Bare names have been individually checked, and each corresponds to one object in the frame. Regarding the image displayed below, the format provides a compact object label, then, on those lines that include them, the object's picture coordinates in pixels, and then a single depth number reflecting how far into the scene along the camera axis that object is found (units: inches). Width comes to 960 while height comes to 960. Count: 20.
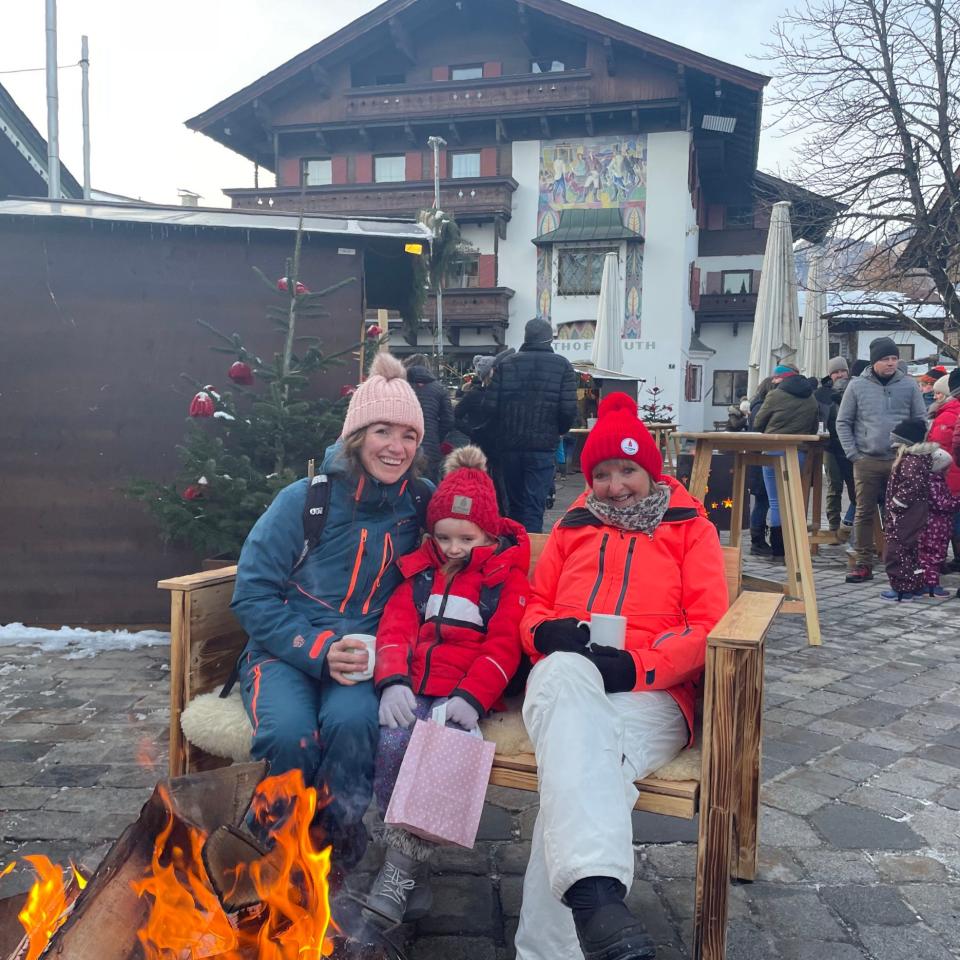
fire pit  64.9
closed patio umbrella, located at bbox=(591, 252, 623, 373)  681.6
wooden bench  84.8
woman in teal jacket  93.1
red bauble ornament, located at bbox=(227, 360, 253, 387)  216.5
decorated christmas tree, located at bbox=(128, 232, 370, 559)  207.3
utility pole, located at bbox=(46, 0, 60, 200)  387.2
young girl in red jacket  94.0
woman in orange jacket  76.1
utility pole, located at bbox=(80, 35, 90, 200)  552.4
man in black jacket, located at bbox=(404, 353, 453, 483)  295.0
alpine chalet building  1041.5
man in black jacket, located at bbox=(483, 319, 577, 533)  291.1
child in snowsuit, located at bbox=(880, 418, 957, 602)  282.8
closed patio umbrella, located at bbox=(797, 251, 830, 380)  631.2
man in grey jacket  307.0
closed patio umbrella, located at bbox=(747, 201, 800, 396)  441.4
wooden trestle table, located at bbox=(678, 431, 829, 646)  214.3
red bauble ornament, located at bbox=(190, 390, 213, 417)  210.5
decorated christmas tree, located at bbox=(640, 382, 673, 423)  746.0
